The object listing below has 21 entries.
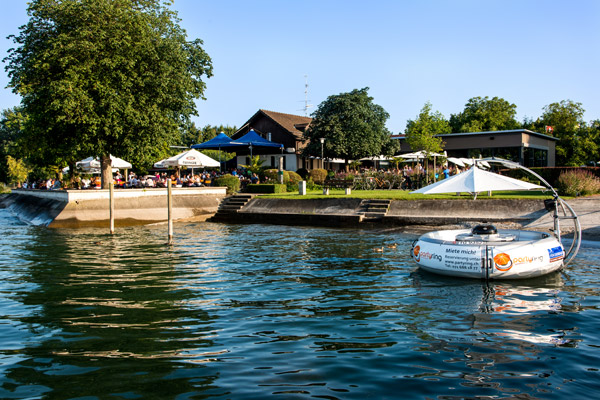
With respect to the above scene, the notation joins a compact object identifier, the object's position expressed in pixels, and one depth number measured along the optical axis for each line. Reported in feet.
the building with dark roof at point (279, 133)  175.63
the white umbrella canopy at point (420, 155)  126.91
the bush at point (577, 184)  87.61
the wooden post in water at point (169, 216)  71.56
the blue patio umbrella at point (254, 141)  143.23
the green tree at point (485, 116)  222.69
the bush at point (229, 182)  120.78
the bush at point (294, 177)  133.90
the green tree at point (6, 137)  229.99
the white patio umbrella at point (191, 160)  120.78
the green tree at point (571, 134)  191.42
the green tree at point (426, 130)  137.80
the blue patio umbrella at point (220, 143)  137.84
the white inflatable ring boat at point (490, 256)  41.93
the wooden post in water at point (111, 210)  82.91
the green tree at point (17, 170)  238.07
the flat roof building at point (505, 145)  157.89
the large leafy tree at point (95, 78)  93.25
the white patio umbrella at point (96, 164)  134.62
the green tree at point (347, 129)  156.87
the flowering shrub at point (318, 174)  148.77
